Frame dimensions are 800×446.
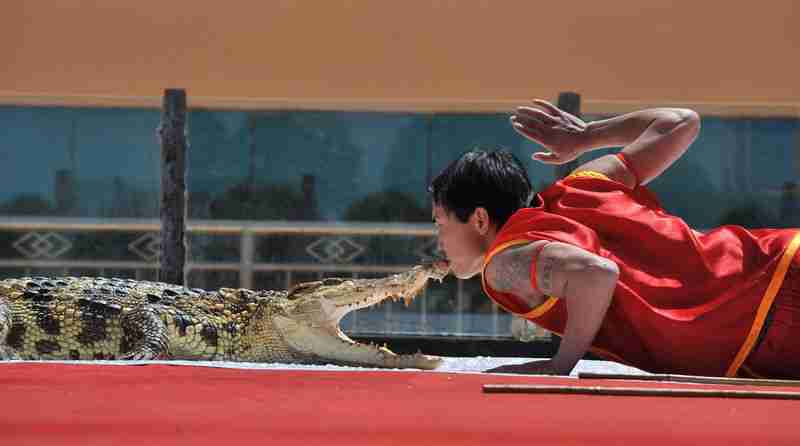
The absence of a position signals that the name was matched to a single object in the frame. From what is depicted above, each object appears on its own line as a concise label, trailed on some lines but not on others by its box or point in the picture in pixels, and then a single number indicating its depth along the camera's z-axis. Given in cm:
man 817
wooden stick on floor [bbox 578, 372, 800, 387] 794
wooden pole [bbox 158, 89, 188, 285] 1278
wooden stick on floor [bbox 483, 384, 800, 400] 770
